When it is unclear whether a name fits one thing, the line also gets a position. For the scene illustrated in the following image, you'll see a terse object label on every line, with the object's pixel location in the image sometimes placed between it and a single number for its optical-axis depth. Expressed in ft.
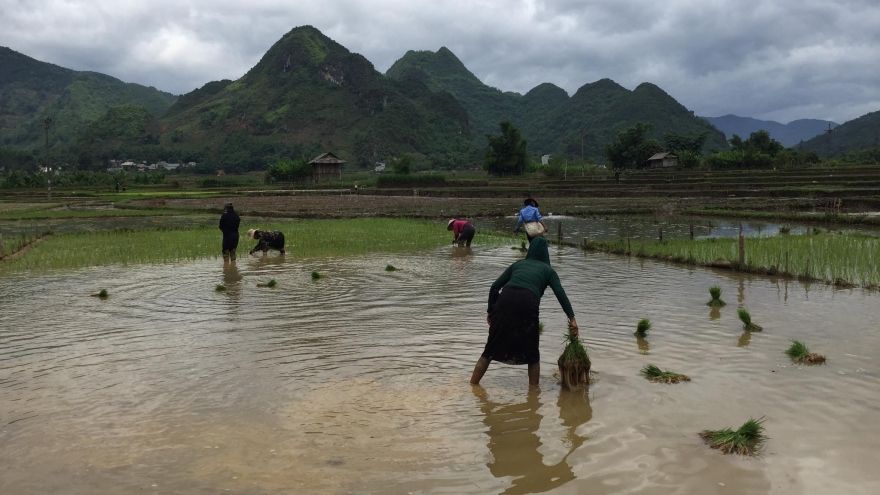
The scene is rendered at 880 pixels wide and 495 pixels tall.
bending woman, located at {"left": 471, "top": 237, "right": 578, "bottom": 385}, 19.04
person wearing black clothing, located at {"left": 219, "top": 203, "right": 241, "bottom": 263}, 49.14
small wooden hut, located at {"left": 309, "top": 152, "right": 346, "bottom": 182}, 214.90
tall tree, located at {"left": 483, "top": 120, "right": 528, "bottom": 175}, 213.46
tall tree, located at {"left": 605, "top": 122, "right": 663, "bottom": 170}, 213.05
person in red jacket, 59.54
